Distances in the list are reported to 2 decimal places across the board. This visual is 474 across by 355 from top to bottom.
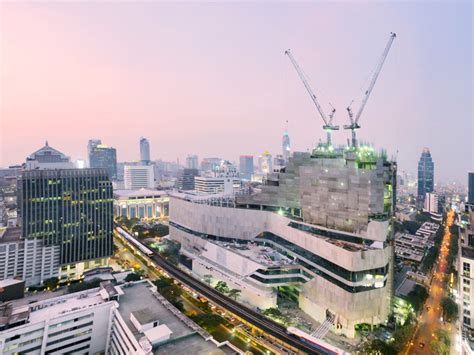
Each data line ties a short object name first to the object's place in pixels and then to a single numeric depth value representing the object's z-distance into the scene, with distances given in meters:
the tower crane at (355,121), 92.75
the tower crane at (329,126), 103.31
